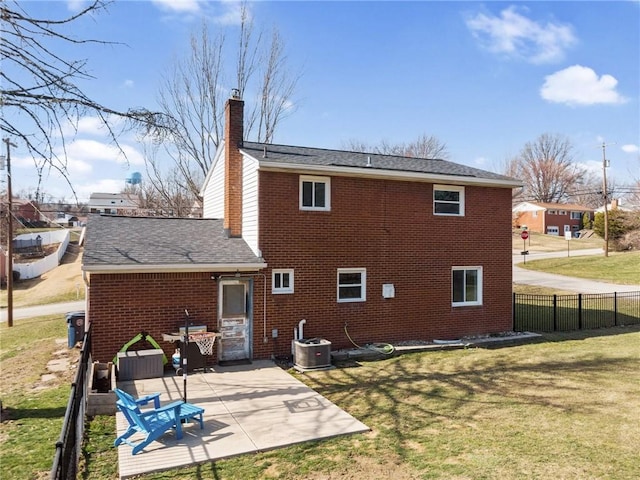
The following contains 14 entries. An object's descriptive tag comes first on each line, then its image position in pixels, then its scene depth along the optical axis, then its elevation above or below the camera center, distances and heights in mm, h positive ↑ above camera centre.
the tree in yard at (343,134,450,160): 58188 +12703
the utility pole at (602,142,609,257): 39781 +6008
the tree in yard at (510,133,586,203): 74875 +11827
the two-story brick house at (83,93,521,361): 11258 -305
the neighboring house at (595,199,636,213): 49000 +5669
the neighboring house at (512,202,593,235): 64500 +4378
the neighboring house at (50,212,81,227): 64744 +4101
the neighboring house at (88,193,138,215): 75188 +8797
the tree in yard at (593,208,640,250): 43719 +2104
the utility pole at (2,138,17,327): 21228 -1833
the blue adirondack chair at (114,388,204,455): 6723 -2690
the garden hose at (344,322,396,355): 12836 -2940
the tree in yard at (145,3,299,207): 28203 +8028
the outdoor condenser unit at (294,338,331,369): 11398 -2738
